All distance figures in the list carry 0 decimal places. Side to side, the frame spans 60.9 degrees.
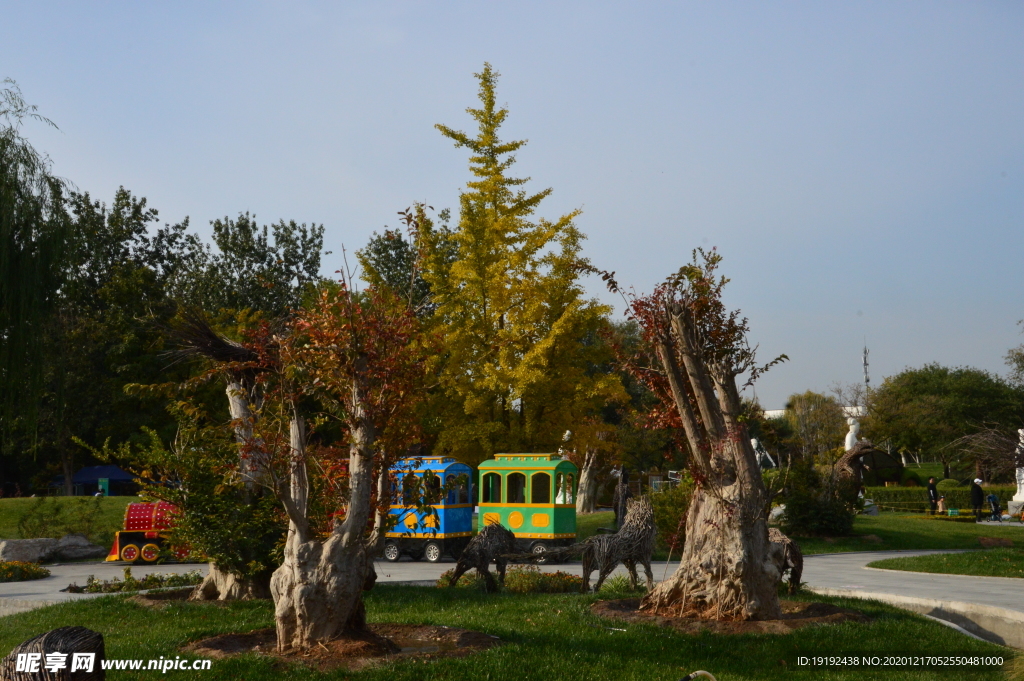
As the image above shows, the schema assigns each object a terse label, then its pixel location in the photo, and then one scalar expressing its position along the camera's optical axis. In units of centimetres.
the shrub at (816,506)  2369
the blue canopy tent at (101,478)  4331
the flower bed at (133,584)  1345
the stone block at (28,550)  2042
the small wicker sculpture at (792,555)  1135
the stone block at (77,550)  2161
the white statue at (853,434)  4122
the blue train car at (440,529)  1958
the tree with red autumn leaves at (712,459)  945
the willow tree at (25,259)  1892
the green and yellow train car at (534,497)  1969
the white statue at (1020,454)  1947
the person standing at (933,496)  3609
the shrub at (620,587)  1223
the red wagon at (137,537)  1994
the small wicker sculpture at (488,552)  1212
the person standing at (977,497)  3219
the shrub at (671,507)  1955
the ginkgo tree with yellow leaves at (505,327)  2427
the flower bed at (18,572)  1756
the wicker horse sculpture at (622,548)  1185
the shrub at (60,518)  2291
